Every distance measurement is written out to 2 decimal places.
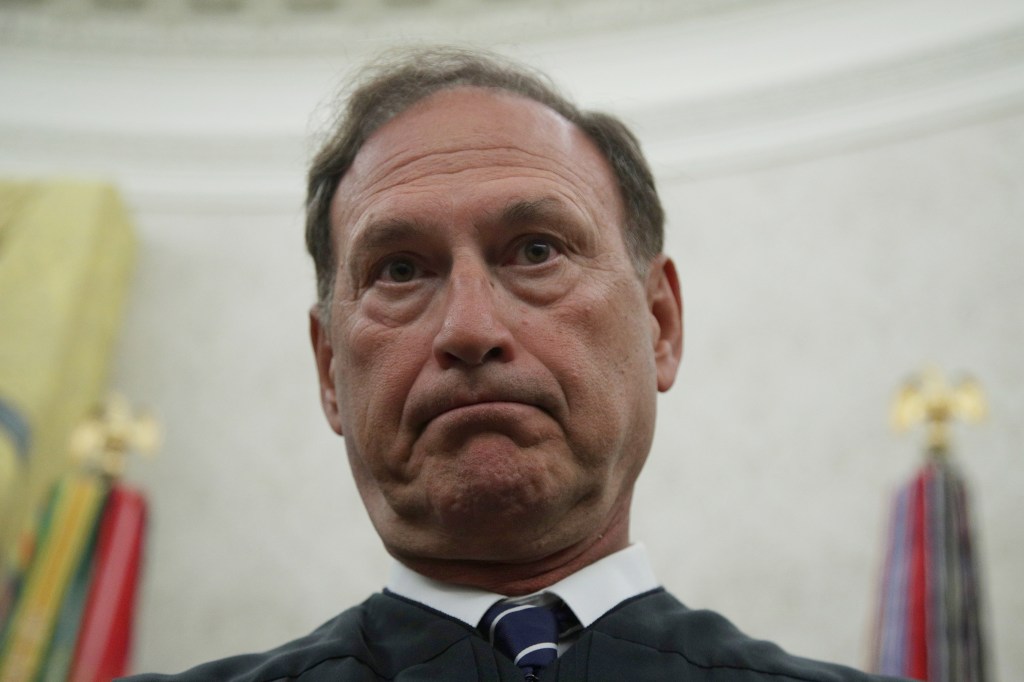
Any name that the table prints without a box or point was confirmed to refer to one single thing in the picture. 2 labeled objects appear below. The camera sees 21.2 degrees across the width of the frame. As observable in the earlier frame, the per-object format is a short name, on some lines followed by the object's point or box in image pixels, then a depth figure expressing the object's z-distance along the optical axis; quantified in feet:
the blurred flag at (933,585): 7.33
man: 3.88
